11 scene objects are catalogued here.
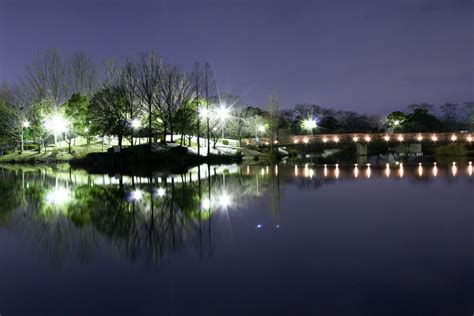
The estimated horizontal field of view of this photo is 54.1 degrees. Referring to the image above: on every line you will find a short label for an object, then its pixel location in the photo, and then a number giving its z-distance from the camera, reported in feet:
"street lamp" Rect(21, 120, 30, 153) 230.31
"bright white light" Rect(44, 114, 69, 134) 224.74
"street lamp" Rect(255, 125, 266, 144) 298.72
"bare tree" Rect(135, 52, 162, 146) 195.11
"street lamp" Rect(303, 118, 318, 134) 336.51
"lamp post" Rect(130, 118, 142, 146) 191.08
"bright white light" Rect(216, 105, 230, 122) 240.36
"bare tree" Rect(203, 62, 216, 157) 205.57
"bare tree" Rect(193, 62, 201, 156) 202.80
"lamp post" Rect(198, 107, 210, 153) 207.90
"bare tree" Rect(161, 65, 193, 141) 199.52
